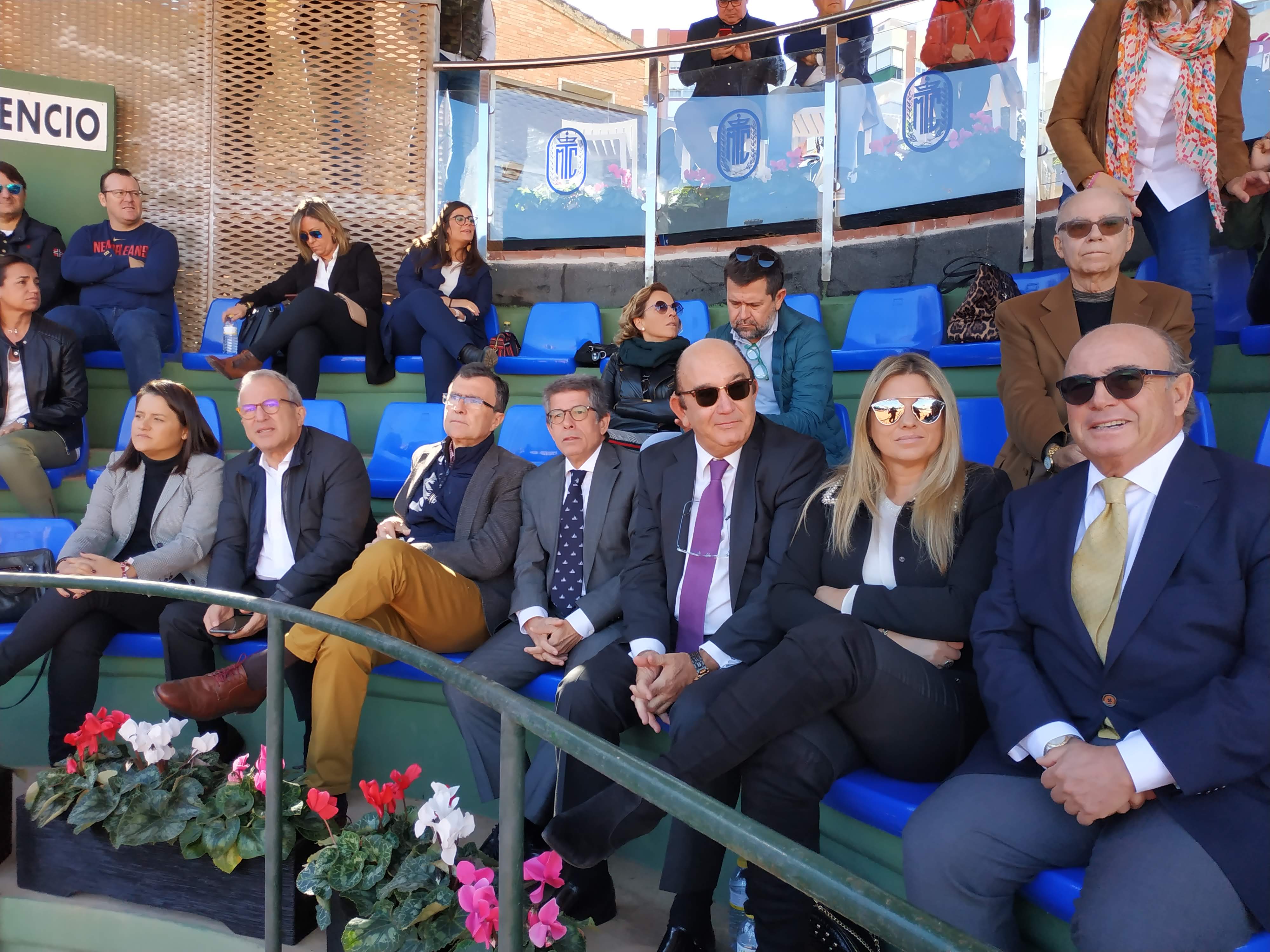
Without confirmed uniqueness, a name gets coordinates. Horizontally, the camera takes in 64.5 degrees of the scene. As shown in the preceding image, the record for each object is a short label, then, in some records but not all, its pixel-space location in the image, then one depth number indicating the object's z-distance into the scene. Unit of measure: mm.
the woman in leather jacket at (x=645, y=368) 3953
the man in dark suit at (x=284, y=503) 3295
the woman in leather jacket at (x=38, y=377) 4383
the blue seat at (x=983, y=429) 3318
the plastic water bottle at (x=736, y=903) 2016
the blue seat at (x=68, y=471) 4383
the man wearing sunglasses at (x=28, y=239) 5406
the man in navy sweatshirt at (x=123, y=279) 5070
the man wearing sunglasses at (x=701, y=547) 2381
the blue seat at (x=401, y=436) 4254
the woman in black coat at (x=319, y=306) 5031
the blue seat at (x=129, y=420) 4184
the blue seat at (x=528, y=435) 4000
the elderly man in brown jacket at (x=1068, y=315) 2697
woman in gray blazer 3201
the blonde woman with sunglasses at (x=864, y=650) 1827
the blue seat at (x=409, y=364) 5141
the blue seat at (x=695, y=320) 5043
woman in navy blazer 4914
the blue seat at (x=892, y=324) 4406
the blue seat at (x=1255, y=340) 3188
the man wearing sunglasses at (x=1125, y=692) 1428
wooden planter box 2457
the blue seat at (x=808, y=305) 4812
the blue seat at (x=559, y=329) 5512
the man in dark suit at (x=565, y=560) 2768
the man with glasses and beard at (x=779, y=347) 3418
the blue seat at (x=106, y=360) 5172
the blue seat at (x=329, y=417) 4176
